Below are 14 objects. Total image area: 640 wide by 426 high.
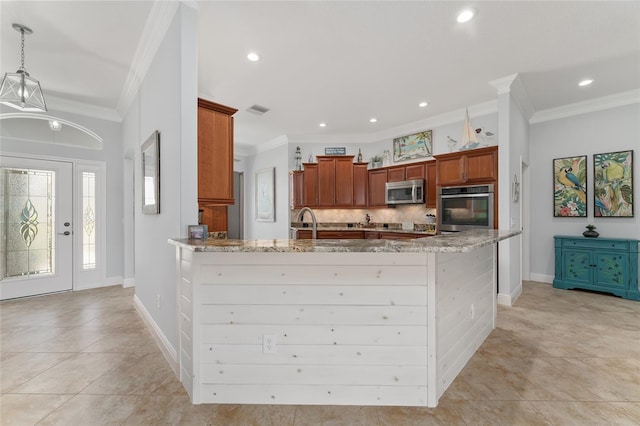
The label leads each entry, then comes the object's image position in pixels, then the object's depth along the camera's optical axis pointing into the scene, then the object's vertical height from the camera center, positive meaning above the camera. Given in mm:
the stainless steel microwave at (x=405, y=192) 5070 +362
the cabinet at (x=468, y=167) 3922 +654
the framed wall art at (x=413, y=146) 5316 +1266
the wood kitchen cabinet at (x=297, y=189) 6137 +499
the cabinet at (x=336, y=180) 6023 +666
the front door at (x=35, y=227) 3957 -203
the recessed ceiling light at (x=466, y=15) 2387 +1664
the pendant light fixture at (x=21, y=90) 2566 +1129
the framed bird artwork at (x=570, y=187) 4461 +389
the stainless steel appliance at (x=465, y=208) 3957 +55
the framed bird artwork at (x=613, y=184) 4090 +391
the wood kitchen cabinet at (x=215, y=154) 2328 +493
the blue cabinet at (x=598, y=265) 3891 -772
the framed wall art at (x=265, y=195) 6695 +410
